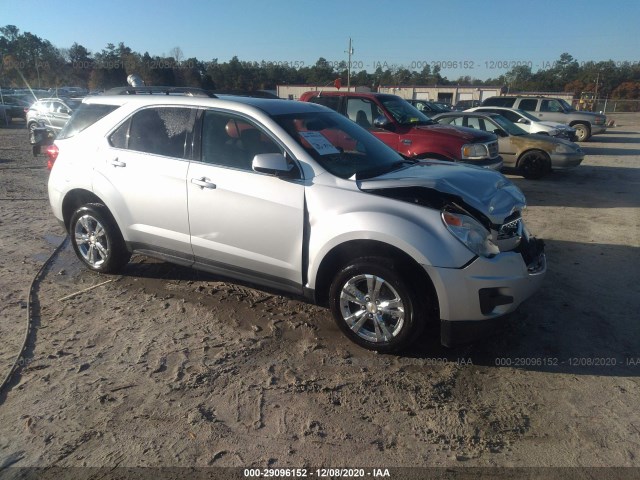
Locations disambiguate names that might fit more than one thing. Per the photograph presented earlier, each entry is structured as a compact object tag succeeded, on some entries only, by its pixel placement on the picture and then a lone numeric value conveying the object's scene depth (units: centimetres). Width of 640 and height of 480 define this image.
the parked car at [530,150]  1105
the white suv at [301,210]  342
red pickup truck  820
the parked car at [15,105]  2756
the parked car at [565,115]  1947
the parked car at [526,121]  1478
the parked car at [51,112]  1750
